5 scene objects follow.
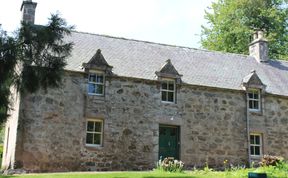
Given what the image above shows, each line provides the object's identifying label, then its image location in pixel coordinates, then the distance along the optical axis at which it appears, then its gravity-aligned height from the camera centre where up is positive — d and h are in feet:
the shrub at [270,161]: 65.82 +0.04
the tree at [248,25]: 119.75 +37.30
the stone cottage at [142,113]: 63.31 +7.02
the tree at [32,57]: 37.09 +8.35
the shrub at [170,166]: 58.29 -0.99
